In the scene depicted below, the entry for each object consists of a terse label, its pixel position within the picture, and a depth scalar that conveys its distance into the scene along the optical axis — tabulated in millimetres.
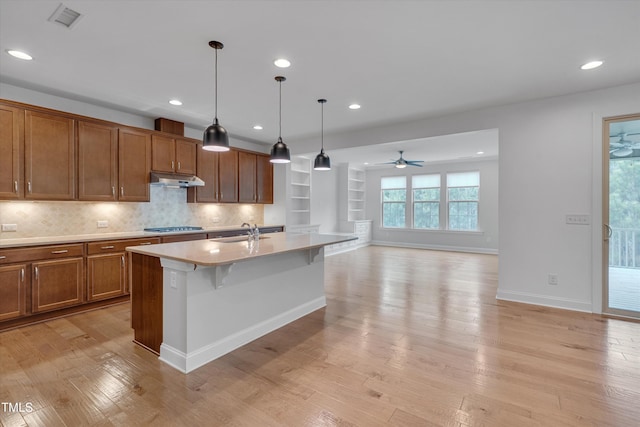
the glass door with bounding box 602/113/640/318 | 3600
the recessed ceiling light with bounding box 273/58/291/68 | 2939
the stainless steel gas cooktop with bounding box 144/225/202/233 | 4750
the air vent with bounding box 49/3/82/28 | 2209
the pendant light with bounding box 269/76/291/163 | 3600
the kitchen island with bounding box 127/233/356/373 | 2479
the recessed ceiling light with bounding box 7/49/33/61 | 2783
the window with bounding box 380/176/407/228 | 10172
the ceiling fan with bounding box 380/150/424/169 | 7566
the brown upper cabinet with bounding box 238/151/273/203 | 6152
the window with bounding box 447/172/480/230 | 8930
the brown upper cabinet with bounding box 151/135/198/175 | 4746
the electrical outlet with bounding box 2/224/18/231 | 3609
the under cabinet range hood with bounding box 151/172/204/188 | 4633
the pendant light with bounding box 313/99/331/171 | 4199
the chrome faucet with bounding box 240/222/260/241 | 3551
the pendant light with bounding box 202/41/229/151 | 2756
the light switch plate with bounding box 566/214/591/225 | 3791
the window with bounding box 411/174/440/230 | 9547
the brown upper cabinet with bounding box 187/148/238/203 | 5387
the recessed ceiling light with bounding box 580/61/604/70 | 3006
